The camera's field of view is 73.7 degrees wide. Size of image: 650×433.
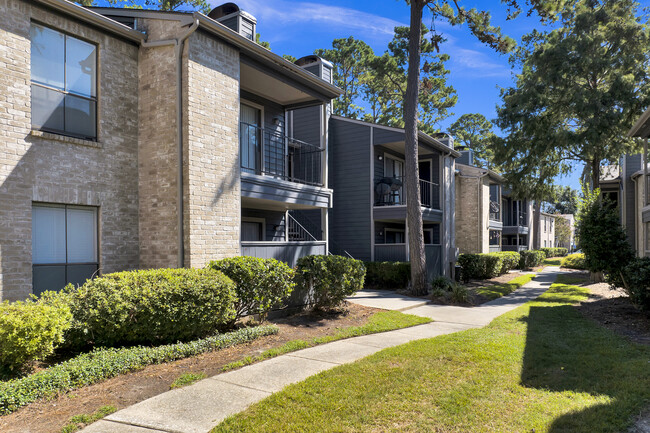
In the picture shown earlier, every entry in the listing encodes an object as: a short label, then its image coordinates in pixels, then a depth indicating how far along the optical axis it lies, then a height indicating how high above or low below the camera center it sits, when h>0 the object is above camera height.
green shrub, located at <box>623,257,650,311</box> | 9.71 -1.30
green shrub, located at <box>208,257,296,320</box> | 8.10 -1.06
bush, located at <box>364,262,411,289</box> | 16.41 -1.88
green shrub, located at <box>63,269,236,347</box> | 6.16 -1.22
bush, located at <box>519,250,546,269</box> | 30.19 -2.48
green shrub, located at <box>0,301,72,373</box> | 4.96 -1.26
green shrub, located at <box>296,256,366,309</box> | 9.77 -1.20
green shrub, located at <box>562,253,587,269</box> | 30.50 -2.78
